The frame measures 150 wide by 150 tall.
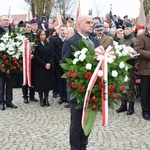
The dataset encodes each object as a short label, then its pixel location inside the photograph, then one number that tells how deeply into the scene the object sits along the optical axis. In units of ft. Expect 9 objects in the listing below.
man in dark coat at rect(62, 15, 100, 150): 16.02
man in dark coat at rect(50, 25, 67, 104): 30.68
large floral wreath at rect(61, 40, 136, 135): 15.12
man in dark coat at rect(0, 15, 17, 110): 28.94
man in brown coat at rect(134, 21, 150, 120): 24.90
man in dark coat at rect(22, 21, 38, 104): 31.27
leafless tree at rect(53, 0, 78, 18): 139.23
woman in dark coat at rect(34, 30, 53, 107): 29.76
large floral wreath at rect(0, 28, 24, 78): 27.89
